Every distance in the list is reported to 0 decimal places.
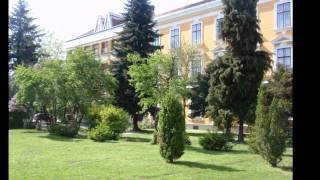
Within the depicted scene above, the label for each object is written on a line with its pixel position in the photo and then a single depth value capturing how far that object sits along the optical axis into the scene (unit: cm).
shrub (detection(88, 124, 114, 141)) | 1866
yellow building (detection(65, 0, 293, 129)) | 2705
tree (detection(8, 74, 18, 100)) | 3328
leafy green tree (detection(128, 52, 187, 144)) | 1936
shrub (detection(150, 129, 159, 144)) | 1736
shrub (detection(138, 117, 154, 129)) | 3053
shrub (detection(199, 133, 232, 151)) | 1509
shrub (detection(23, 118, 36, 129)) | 2963
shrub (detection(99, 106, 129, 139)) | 1906
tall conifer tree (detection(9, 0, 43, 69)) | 3697
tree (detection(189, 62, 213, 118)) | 2522
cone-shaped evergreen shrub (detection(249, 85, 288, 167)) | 1093
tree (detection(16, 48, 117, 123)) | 2322
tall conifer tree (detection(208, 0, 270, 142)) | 1970
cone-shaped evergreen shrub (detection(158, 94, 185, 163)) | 1158
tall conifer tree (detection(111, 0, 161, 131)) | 2591
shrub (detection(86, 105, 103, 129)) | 2037
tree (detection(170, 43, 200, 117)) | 2806
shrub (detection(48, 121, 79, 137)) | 2145
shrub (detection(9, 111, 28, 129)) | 2991
